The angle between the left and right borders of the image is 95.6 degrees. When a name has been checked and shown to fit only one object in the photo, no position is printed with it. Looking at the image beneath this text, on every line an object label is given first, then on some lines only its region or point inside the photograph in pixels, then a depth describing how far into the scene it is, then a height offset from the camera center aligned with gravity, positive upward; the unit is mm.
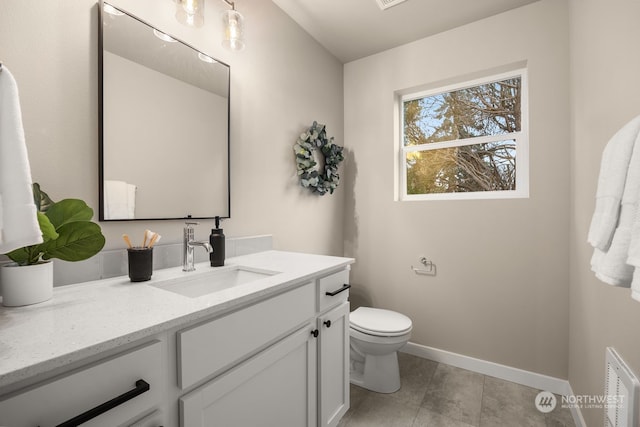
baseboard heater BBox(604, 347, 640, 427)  934 -641
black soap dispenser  1370 -169
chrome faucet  1271 -150
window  2125 +557
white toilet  1812 -873
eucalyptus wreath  2127 +406
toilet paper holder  2293 -450
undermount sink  1148 -291
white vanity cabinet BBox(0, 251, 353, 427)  537 -345
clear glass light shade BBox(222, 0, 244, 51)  1421 +902
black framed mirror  1146 +400
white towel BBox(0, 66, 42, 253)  617 +73
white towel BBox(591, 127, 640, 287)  673 -54
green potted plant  779 -102
